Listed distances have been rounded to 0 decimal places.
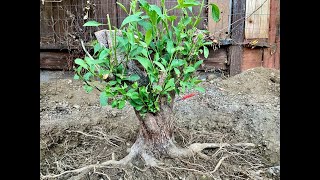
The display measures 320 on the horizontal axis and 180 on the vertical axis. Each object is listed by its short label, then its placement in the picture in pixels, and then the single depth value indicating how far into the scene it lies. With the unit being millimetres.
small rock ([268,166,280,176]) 1334
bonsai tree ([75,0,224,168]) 1164
